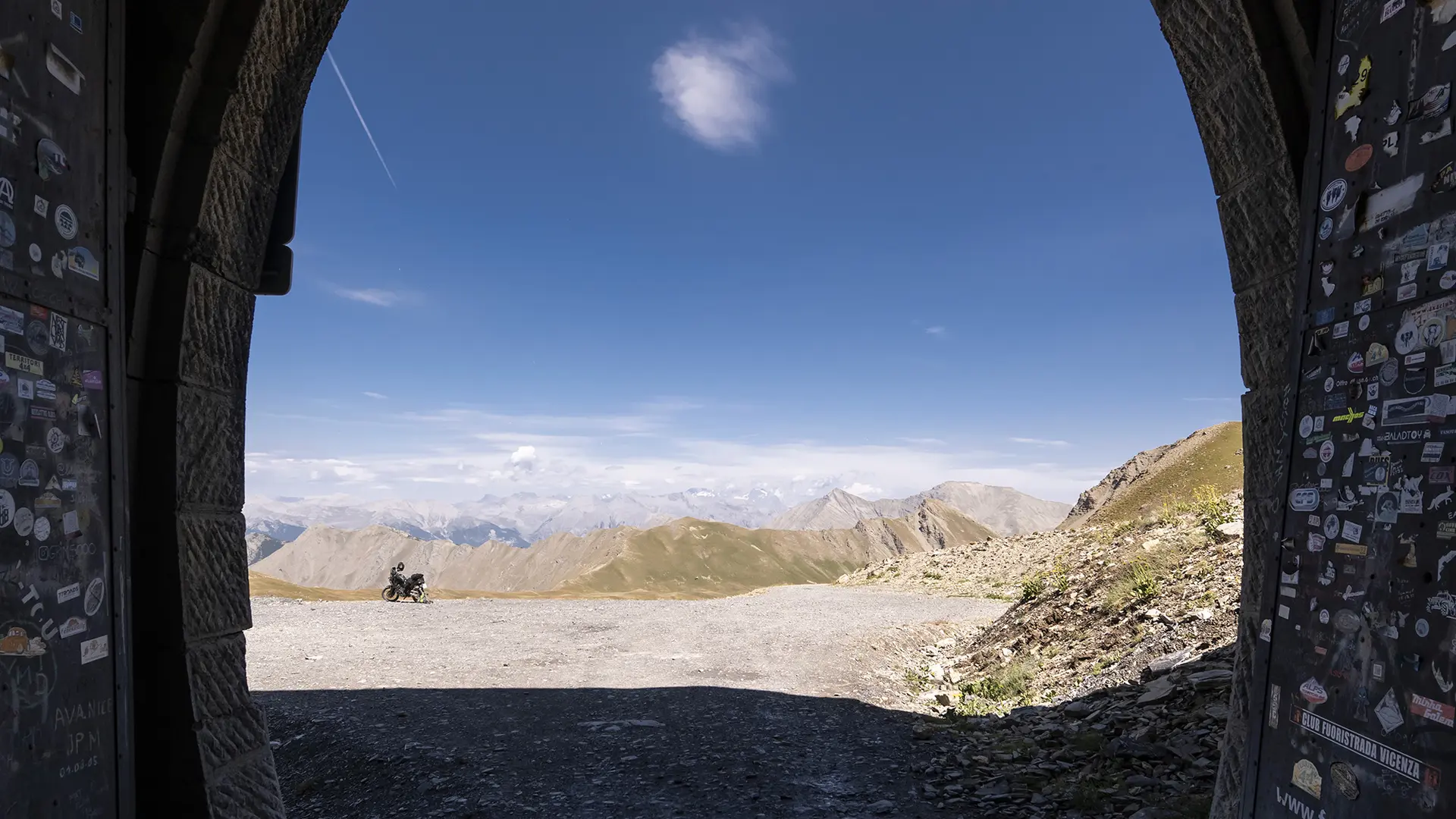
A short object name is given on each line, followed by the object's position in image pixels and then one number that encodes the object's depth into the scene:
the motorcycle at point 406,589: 17.92
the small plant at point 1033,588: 10.91
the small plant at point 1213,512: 9.98
